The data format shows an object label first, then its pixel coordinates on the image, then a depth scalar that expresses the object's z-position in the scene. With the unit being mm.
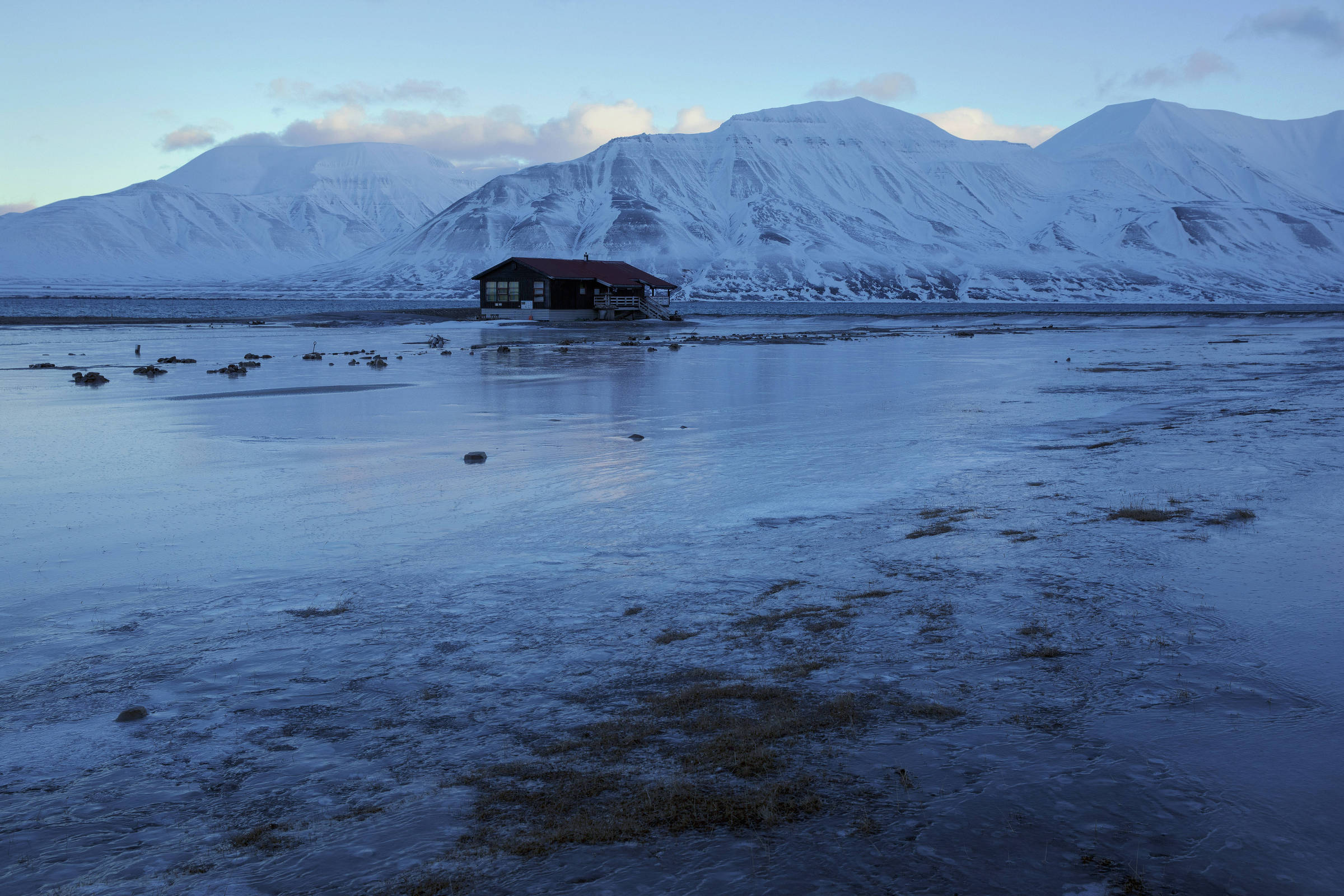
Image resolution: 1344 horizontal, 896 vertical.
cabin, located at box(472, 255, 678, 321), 89812
